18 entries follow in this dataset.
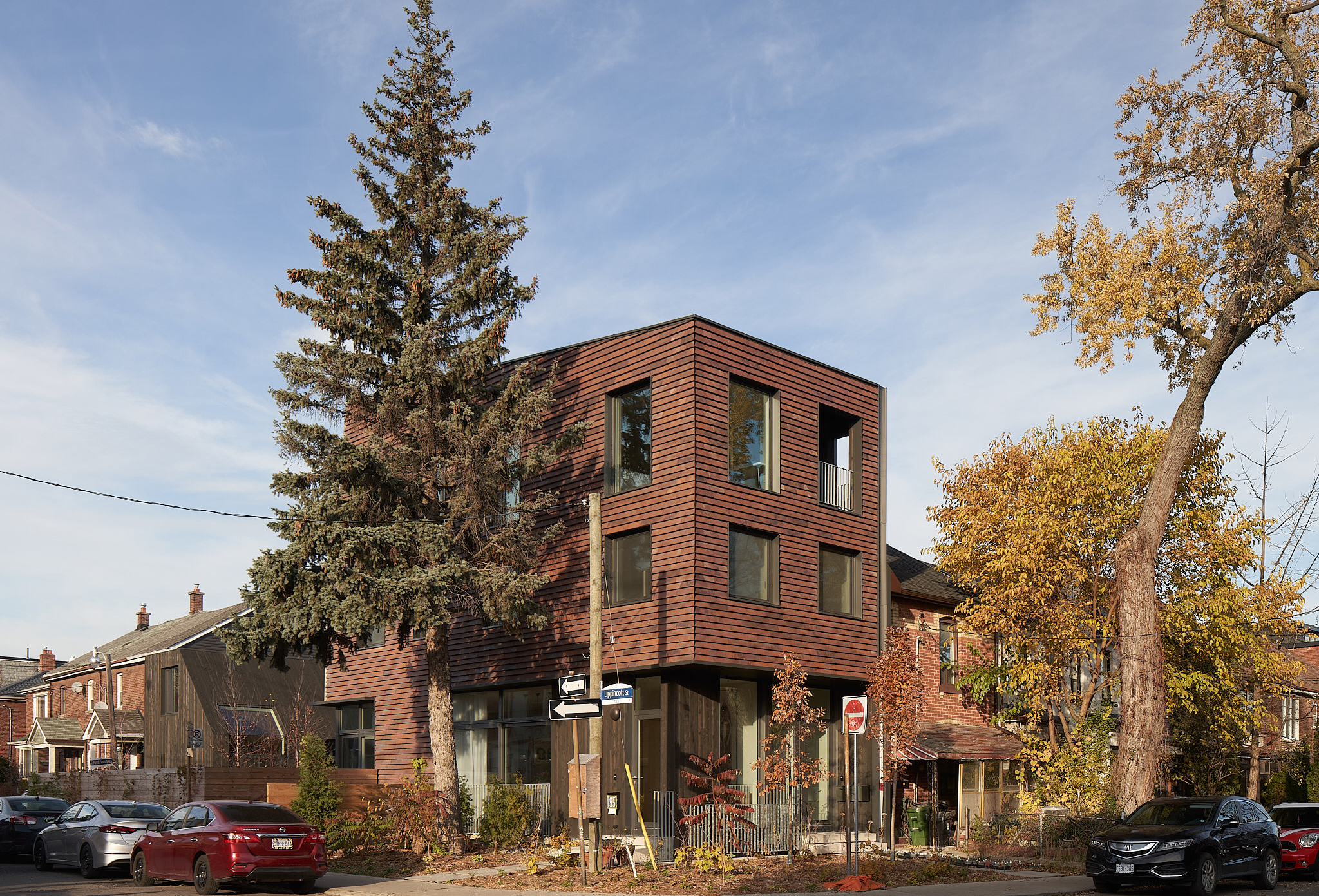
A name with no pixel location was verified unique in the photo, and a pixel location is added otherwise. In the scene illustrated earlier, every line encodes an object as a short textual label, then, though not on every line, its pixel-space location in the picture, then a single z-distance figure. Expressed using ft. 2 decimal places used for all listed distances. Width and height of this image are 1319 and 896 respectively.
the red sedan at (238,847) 56.54
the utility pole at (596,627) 60.85
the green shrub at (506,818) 77.10
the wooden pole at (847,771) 76.59
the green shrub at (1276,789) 136.36
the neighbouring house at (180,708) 149.59
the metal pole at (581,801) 60.03
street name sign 58.29
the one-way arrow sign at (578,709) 58.03
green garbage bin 95.76
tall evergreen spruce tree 70.08
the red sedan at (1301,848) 72.43
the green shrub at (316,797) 77.71
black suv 59.06
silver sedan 69.97
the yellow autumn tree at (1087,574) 93.15
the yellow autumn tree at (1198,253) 79.97
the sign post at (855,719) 58.08
